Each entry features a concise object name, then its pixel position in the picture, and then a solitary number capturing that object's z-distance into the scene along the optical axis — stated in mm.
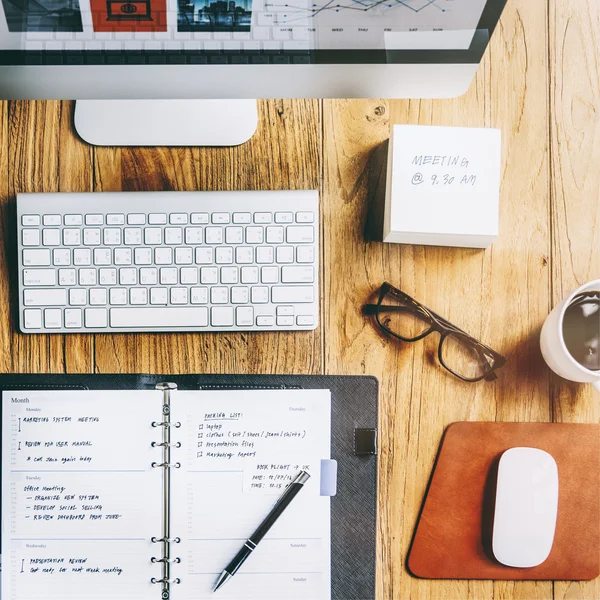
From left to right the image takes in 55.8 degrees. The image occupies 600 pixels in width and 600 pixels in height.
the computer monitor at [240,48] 574
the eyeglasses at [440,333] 710
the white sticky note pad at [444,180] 661
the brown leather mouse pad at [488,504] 710
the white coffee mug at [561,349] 650
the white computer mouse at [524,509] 700
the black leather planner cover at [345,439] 708
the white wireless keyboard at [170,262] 683
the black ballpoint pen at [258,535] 694
